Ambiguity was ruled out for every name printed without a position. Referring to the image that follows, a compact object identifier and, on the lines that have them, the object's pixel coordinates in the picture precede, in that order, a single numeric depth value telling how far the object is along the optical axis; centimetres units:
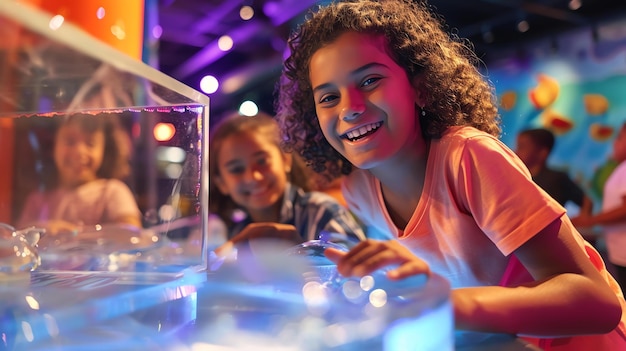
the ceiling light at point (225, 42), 396
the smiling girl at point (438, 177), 55
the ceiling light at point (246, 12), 355
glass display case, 53
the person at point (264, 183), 142
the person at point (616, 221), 209
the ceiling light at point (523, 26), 365
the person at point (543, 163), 231
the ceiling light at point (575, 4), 336
